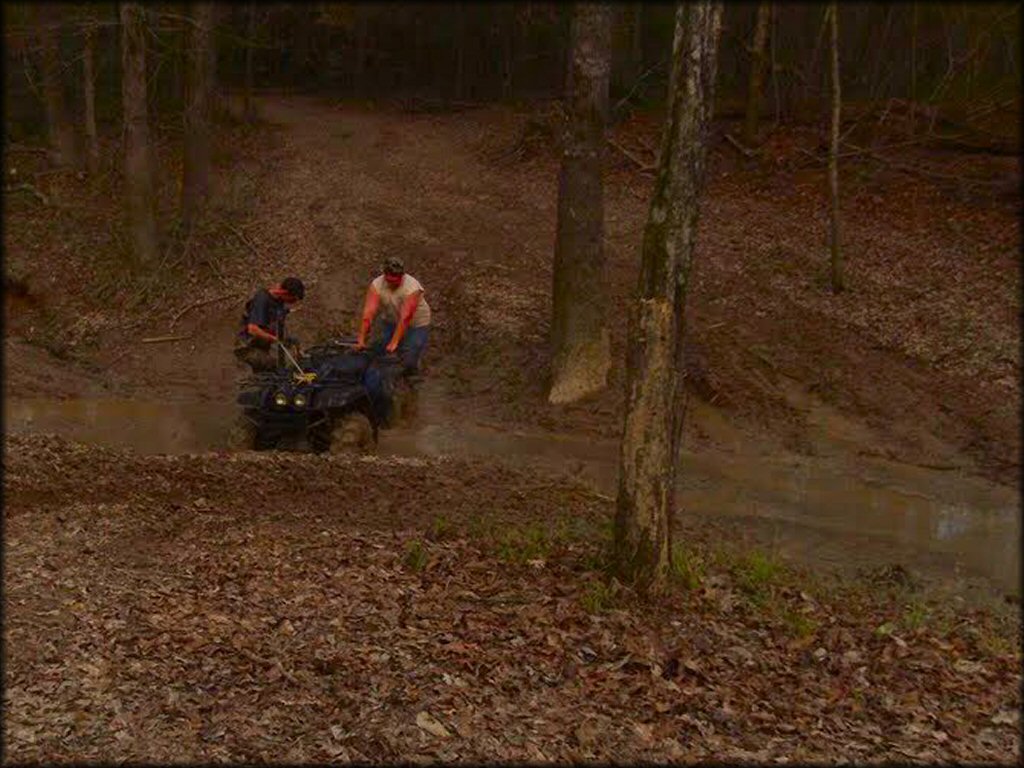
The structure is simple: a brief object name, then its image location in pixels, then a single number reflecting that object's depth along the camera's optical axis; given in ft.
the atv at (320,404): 35.81
